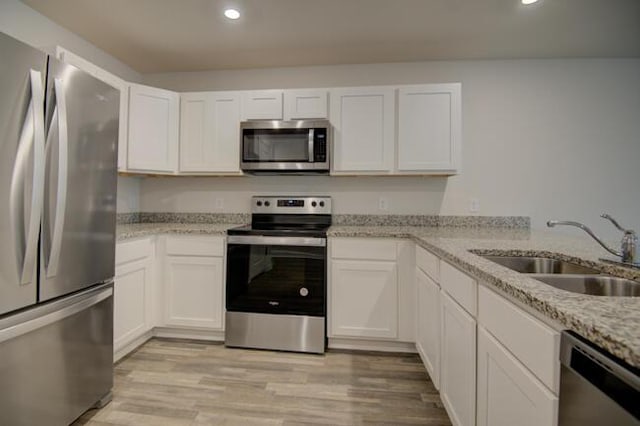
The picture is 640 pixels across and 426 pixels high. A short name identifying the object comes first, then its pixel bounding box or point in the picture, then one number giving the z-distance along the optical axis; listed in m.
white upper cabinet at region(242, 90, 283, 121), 2.60
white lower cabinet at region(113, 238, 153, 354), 2.05
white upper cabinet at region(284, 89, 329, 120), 2.57
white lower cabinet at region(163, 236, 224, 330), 2.41
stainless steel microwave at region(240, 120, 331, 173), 2.46
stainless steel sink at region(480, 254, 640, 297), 1.13
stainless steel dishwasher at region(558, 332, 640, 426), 0.55
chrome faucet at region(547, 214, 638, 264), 1.23
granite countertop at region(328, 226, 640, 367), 0.61
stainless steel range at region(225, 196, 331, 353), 2.30
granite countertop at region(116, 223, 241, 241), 2.15
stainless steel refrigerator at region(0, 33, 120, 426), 1.16
